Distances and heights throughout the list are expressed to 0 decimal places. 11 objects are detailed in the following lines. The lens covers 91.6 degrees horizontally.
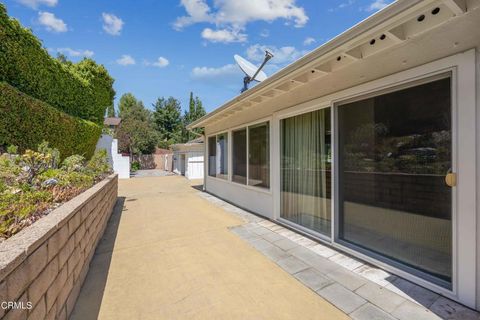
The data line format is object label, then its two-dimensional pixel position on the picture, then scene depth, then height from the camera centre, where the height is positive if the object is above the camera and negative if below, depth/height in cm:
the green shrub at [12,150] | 331 +15
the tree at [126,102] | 3784 +938
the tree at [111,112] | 3571 +731
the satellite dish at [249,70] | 665 +256
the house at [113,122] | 2195 +356
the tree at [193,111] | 3481 +733
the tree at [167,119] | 3325 +581
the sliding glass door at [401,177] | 259 -26
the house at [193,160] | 1571 -7
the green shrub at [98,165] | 546 -15
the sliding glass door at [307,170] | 395 -22
